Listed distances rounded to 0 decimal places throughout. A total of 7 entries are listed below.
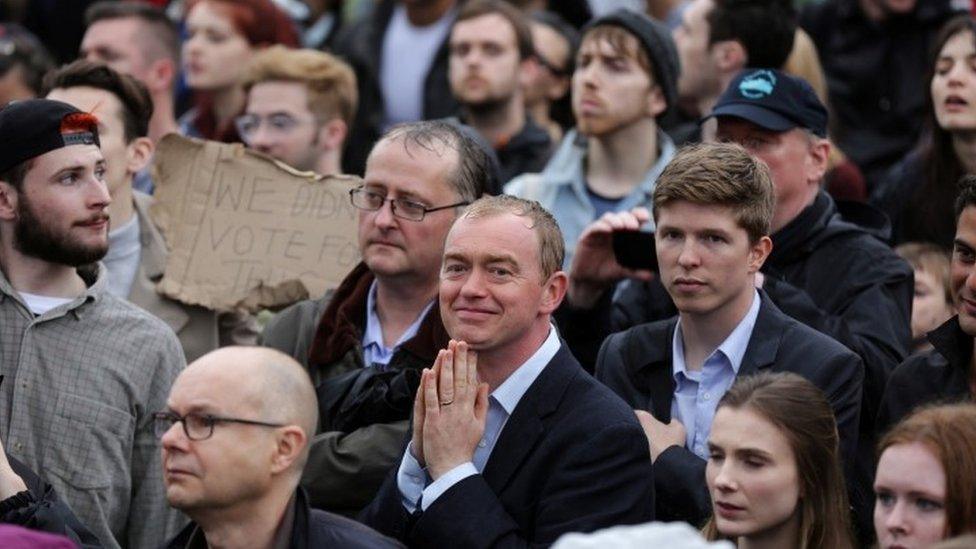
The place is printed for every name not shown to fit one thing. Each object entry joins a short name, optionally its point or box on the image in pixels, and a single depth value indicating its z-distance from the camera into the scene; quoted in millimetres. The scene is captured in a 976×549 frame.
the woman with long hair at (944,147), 16984
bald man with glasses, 11117
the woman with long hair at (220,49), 21609
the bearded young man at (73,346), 13516
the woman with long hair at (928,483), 10719
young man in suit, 12656
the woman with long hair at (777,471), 11477
